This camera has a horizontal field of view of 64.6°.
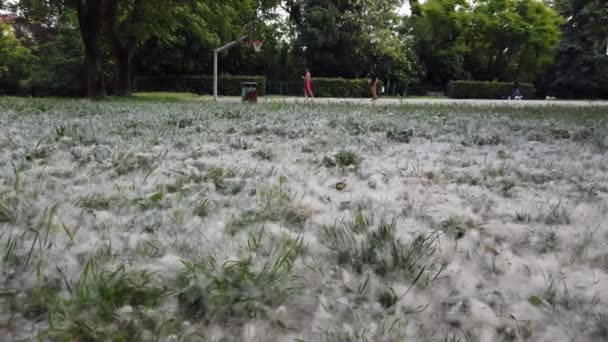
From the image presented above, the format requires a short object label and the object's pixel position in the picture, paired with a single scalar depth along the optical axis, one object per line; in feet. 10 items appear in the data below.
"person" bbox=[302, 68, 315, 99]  71.92
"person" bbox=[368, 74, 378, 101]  77.25
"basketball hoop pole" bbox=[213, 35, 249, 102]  65.39
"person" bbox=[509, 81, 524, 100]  108.58
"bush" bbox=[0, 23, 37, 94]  93.45
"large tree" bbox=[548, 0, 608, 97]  126.52
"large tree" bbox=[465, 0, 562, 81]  127.95
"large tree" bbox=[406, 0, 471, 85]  132.57
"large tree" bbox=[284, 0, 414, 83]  111.96
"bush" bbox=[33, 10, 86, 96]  89.86
